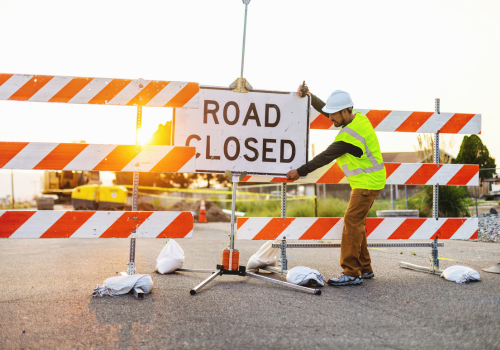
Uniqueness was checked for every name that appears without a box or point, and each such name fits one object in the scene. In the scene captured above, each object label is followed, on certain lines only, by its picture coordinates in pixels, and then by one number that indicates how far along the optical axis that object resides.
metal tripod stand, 4.37
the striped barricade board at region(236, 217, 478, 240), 4.97
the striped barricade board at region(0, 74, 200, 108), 4.18
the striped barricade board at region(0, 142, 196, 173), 4.03
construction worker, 4.60
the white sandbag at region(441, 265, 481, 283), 4.67
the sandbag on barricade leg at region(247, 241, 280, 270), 5.32
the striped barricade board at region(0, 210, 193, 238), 4.05
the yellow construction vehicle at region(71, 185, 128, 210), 20.88
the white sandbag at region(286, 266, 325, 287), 4.37
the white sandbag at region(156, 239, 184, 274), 5.12
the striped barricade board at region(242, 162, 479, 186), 5.24
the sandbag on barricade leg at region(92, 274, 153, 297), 3.90
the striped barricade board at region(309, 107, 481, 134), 5.30
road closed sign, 4.68
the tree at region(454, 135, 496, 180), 33.91
